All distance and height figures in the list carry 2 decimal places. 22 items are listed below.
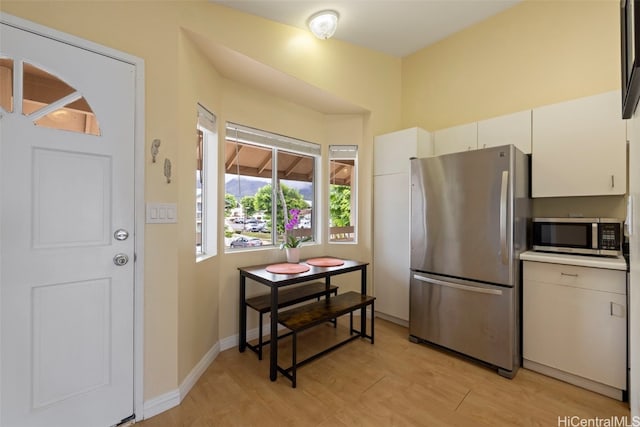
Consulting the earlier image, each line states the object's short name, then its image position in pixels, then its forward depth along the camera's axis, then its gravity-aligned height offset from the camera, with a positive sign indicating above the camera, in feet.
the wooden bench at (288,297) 7.63 -2.56
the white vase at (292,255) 8.82 -1.33
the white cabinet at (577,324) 5.84 -2.53
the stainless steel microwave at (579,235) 6.22 -0.50
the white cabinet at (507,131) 7.55 +2.45
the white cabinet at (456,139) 8.68 +2.54
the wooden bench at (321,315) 6.64 -2.70
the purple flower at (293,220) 8.82 -0.21
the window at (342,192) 10.87 +0.89
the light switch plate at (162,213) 5.45 +0.01
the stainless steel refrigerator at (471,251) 6.70 -0.98
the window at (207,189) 7.82 +0.73
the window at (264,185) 8.63 +1.02
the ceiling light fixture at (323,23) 7.79 +5.53
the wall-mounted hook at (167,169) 5.66 +0.93
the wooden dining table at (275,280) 6.63 -1.73
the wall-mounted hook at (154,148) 5.48 +1.32
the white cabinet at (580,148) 6.36 +1.66
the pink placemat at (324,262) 8.62 -1.57
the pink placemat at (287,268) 7.72 -1.61
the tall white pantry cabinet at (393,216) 9.45 -0.06
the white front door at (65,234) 4.20 -0.35
